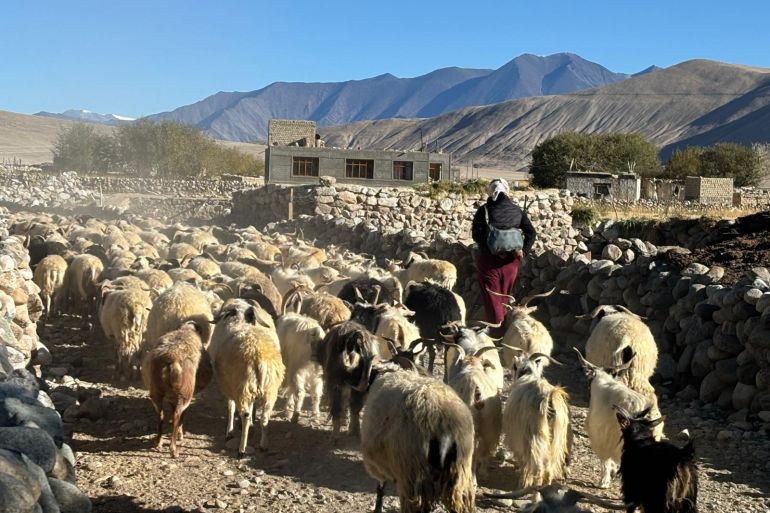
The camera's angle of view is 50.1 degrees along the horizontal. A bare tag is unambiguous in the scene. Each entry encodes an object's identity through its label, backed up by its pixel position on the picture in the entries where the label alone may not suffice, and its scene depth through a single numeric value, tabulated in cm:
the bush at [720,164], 4972
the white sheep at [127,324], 897
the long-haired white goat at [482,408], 618
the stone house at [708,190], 3747
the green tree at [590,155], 4806
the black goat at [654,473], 467
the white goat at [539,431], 571
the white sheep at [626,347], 742
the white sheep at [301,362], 767
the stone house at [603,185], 3700
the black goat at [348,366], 694
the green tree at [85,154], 5781
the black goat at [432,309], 941
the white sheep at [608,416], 596
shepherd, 884
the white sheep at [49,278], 1178
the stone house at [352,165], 3300
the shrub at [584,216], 2361
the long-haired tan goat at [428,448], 493
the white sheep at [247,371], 673
